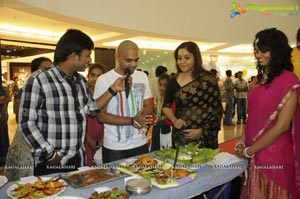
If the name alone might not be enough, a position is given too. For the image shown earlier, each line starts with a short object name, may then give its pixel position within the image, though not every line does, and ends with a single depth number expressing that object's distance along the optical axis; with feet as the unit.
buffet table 4.19
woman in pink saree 5.17
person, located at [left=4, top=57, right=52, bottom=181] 6.27
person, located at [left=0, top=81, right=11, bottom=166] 10.30
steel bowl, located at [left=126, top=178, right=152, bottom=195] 4.09
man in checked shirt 4.77
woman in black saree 6.77
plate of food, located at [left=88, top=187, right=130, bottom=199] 3.96
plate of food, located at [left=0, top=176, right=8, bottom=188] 4.23
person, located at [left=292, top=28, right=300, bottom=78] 7.63
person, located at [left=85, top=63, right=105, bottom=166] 7.84
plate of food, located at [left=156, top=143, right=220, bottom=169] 5.44
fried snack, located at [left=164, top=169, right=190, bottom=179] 4.75
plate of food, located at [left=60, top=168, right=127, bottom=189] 4.44
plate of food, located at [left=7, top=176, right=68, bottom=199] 4.01
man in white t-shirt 6.07
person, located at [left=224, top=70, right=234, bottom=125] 22.70
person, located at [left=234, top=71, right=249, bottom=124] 23.93
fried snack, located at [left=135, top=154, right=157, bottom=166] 5.32
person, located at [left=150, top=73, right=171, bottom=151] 9.27
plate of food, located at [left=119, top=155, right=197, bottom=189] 4.55
